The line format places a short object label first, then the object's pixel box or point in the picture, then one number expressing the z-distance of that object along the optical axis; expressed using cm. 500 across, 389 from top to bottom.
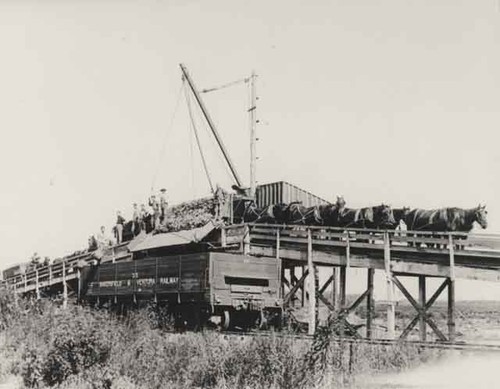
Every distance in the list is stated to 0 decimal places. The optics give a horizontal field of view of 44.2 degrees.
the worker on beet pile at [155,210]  2678
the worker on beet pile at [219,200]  2450
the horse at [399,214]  2055
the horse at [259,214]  2384
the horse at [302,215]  2218
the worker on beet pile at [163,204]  2686
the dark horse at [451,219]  1894
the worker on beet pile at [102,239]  2984
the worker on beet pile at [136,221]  2869
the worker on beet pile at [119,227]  3041
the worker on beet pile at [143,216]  2792
